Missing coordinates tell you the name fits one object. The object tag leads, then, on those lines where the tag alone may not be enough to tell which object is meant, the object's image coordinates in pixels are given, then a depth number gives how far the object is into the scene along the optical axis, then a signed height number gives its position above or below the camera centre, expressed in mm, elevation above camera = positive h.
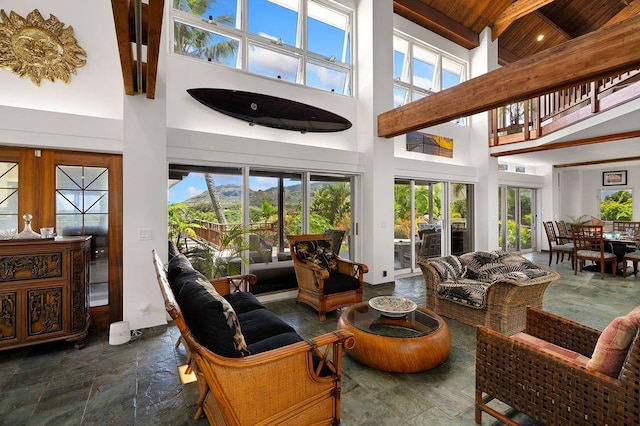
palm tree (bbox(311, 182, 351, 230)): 5148 +227
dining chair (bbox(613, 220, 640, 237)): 7178 -386
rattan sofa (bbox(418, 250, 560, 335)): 3125 -868
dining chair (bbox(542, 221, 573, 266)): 6854 -778
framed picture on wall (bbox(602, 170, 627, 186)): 8977 +1122
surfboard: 4129 +1647
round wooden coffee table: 2426 -1107
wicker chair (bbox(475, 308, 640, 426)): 1379 -927
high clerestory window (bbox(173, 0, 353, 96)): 4203 +2883
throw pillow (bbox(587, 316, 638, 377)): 1420 -677
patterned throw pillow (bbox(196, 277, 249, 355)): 1524 -589
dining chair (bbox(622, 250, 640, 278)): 5663 -897
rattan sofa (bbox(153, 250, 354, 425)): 1469 -948
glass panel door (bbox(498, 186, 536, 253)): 8375 -155
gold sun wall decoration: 3002 +1821
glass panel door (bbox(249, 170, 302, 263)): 4516 +76
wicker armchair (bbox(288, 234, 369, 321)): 3752 -847
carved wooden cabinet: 2643 -721
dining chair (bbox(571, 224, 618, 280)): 5795 -735
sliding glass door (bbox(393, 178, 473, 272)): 6148 -145
